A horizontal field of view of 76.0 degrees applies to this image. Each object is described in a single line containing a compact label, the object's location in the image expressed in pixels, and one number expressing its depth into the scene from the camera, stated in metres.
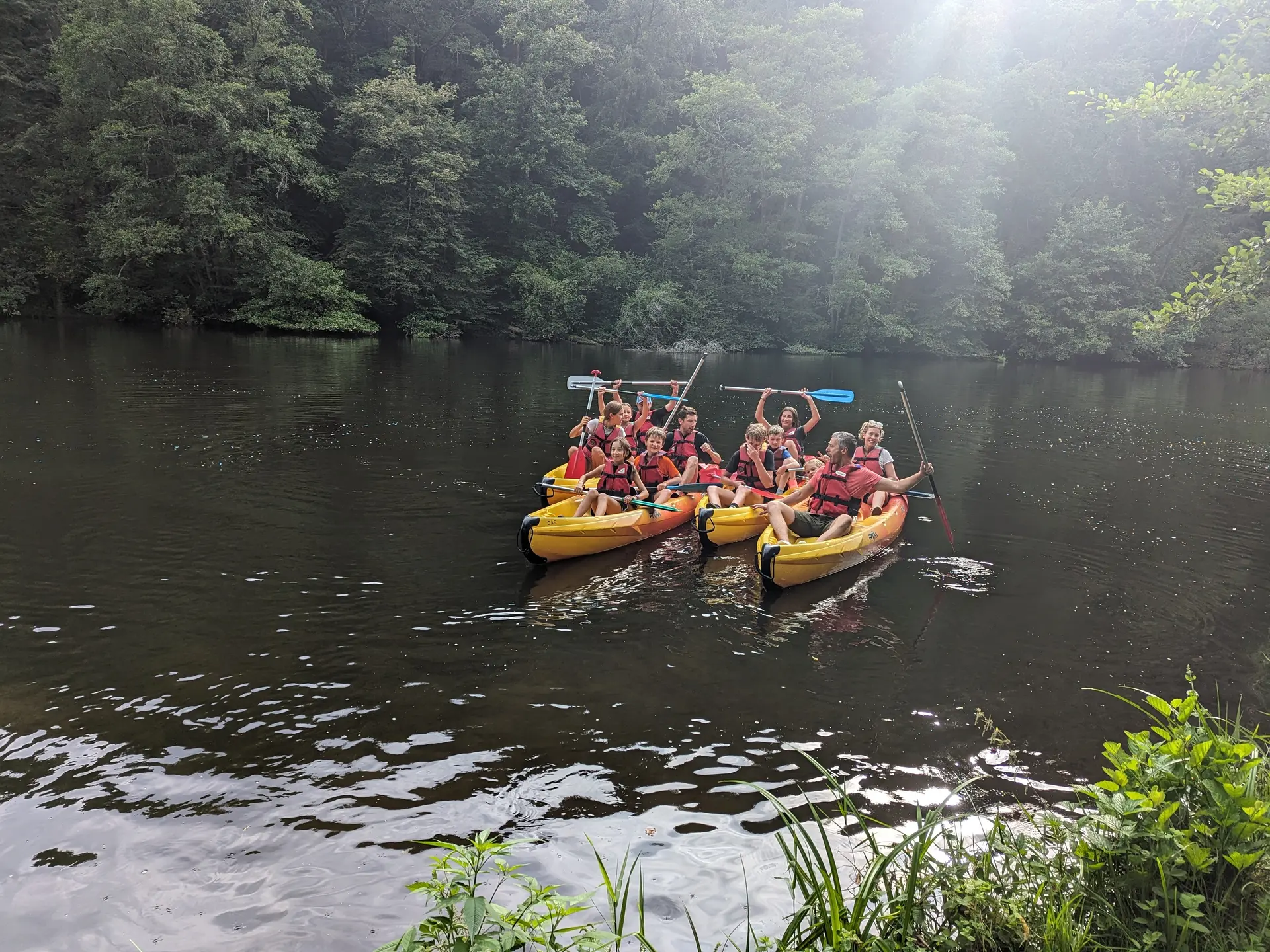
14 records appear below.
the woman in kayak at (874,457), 8.40
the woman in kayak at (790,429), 10.34
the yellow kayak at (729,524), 8.16
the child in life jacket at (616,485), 8.27
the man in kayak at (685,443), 10.21
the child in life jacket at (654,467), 9.08
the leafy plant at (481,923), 2.05
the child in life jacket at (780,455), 9.52
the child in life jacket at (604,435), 9.38
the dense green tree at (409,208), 30.06
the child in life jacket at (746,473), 9.12
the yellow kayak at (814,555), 7.02
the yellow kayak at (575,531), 7.25
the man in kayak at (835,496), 7.80
